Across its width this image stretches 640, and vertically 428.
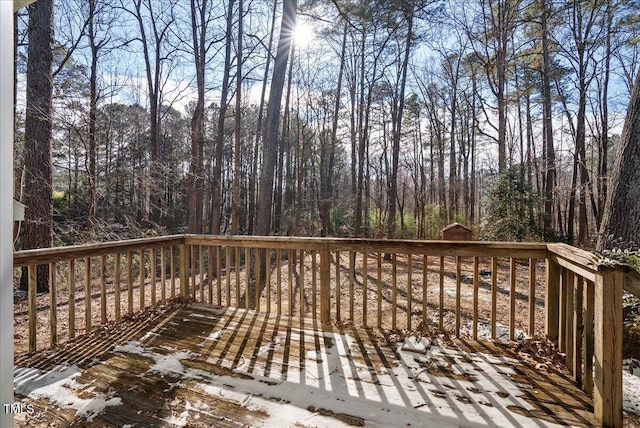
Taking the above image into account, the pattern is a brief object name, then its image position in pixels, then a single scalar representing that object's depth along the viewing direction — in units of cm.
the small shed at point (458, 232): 841
